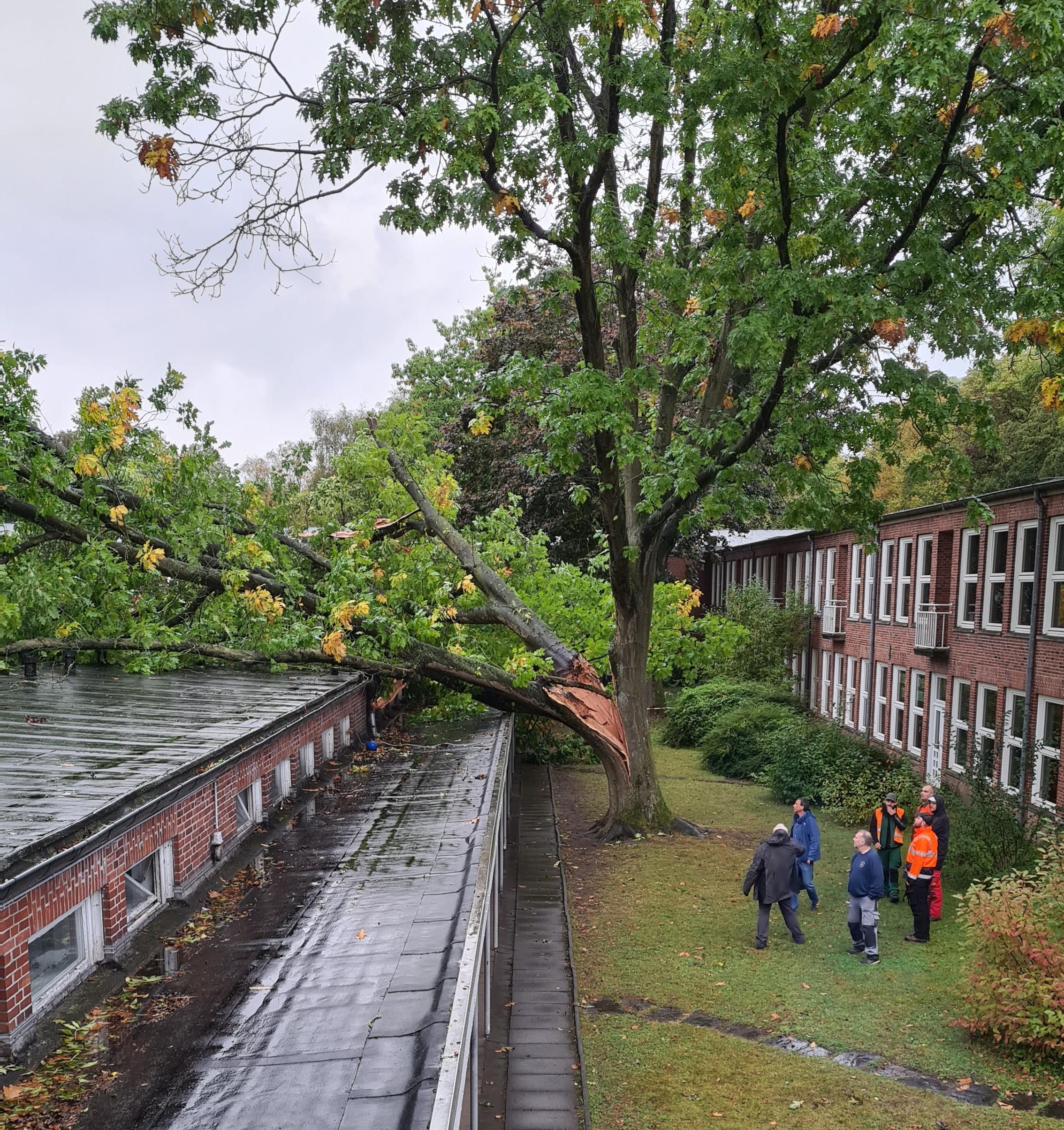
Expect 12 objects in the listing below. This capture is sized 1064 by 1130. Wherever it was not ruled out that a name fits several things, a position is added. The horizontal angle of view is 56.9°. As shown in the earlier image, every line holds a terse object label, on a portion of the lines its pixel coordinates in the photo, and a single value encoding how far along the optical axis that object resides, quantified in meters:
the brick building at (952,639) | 16.97
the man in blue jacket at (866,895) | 11.28
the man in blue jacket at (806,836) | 12.73
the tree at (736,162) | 9.87
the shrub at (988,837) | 13.23
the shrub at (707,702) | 27.80
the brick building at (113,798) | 6.07
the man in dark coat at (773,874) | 11.68
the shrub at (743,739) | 24.23
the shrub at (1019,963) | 8.91
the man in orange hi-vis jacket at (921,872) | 12.03
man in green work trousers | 13.39
